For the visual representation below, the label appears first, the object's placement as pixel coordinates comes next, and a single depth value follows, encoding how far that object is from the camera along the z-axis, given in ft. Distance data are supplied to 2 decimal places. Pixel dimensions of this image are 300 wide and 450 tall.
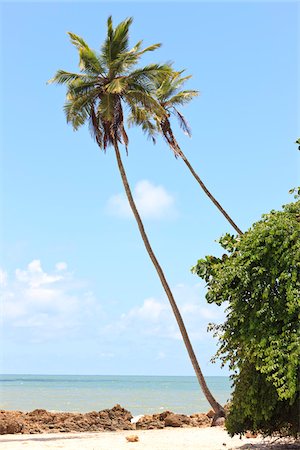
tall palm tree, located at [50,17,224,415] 68.44
